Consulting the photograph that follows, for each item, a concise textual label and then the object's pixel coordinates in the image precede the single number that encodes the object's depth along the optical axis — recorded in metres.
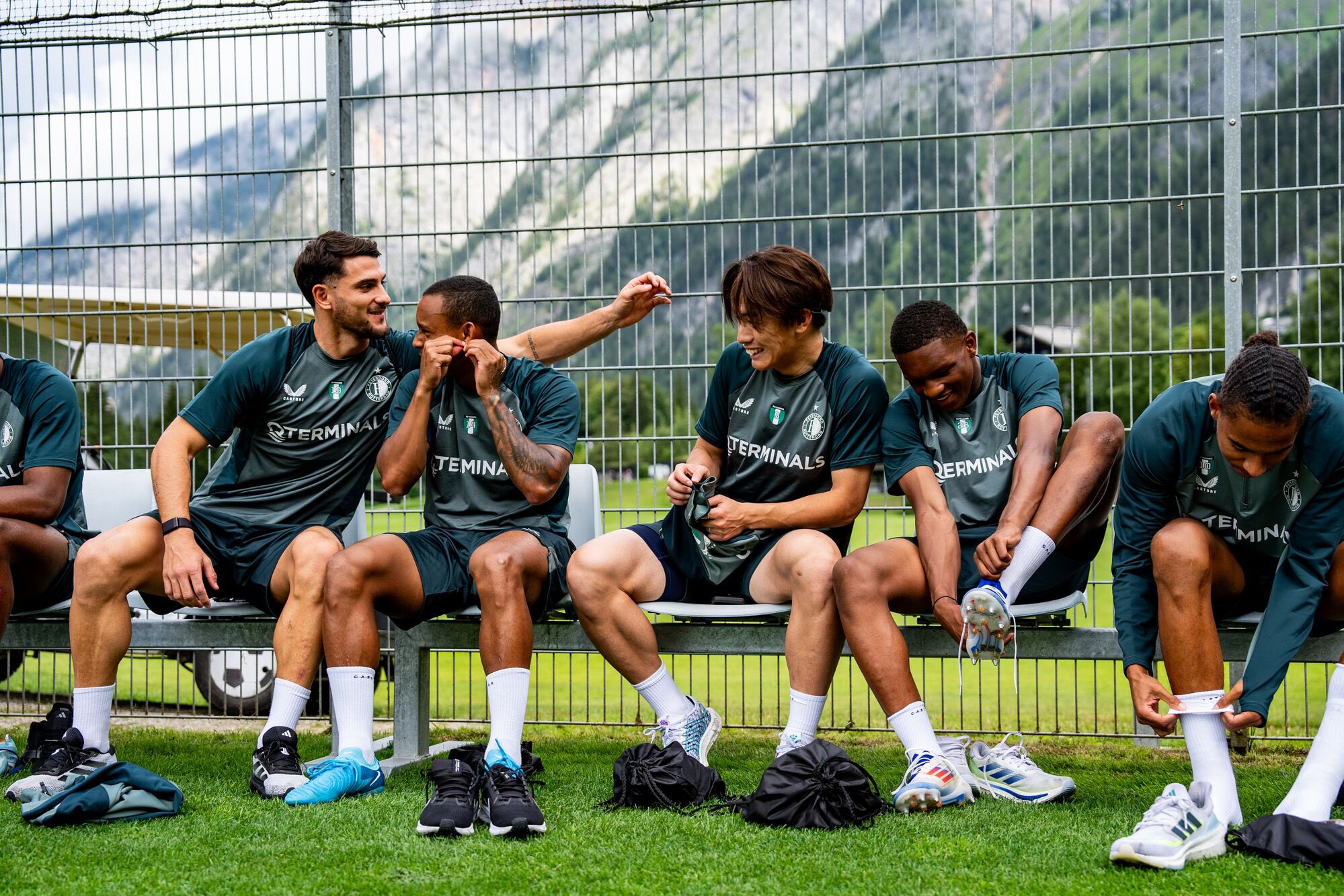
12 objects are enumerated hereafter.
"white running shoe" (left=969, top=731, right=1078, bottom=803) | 6.34
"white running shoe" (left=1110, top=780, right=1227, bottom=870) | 4.87
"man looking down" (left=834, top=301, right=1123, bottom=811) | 6.03
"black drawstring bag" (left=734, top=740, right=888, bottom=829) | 5.62
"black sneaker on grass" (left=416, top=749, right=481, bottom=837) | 5.52
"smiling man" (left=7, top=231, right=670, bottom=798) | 6.66
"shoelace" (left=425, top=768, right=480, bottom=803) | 5.76
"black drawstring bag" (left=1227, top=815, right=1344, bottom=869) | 4.86
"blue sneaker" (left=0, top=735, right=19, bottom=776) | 7.12
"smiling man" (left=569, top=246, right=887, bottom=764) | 6.58
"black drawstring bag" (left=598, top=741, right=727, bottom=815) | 6.06
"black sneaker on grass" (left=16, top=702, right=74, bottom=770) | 6.95
